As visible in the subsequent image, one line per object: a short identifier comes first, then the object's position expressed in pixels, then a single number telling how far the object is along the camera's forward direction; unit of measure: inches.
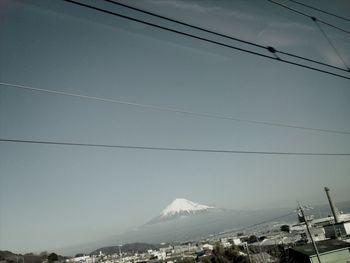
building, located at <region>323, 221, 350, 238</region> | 1882.6
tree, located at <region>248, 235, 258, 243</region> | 2884.8
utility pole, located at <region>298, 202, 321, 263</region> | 978.0
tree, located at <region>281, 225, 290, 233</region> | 3139.3
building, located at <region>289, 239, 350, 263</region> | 1063.0
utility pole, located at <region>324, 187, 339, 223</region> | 2142.5
